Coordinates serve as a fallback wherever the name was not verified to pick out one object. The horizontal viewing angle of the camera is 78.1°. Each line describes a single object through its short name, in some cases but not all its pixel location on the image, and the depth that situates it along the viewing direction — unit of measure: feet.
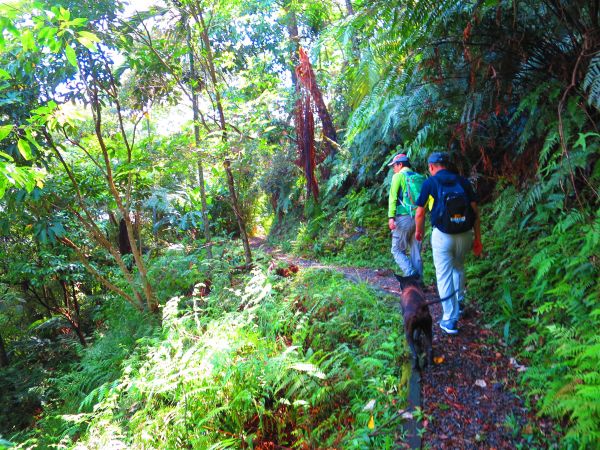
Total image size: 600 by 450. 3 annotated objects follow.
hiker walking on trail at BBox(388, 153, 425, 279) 14.28
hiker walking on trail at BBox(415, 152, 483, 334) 10.99
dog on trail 9.35
